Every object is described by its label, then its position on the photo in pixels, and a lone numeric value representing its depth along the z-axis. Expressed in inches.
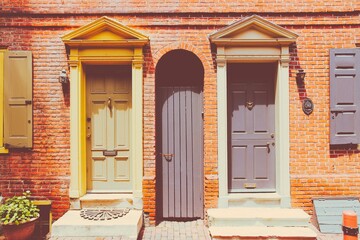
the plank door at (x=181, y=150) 248.2
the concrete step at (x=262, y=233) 203.5
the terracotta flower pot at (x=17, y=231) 205.1
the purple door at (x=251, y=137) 248.2
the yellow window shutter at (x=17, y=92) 238.4
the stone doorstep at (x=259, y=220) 217.6
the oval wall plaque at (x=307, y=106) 240.2
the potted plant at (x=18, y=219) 205.0
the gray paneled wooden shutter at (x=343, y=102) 239.1
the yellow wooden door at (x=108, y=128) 249.0
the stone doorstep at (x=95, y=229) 205.3
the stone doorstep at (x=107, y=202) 235.1
